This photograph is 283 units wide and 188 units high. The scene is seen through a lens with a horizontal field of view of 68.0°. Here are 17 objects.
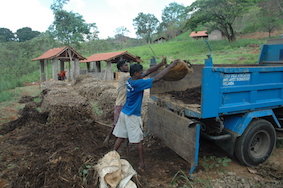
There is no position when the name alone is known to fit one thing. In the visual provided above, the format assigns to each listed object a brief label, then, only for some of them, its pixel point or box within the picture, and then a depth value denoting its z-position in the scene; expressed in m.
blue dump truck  3.01
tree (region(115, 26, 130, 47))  72.19
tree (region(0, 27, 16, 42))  57.91
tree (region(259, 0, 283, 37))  27.33
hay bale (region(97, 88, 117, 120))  7.26
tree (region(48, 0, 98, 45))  25.72
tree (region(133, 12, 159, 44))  67.06
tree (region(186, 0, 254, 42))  26.29
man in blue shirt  3.14
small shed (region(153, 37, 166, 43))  61.43
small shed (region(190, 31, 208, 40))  47.47
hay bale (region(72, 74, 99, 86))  13.81
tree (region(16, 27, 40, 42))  59.38
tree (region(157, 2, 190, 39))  61.50
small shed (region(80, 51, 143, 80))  18.59
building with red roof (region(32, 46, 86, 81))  18.03
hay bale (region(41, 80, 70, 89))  13.30
